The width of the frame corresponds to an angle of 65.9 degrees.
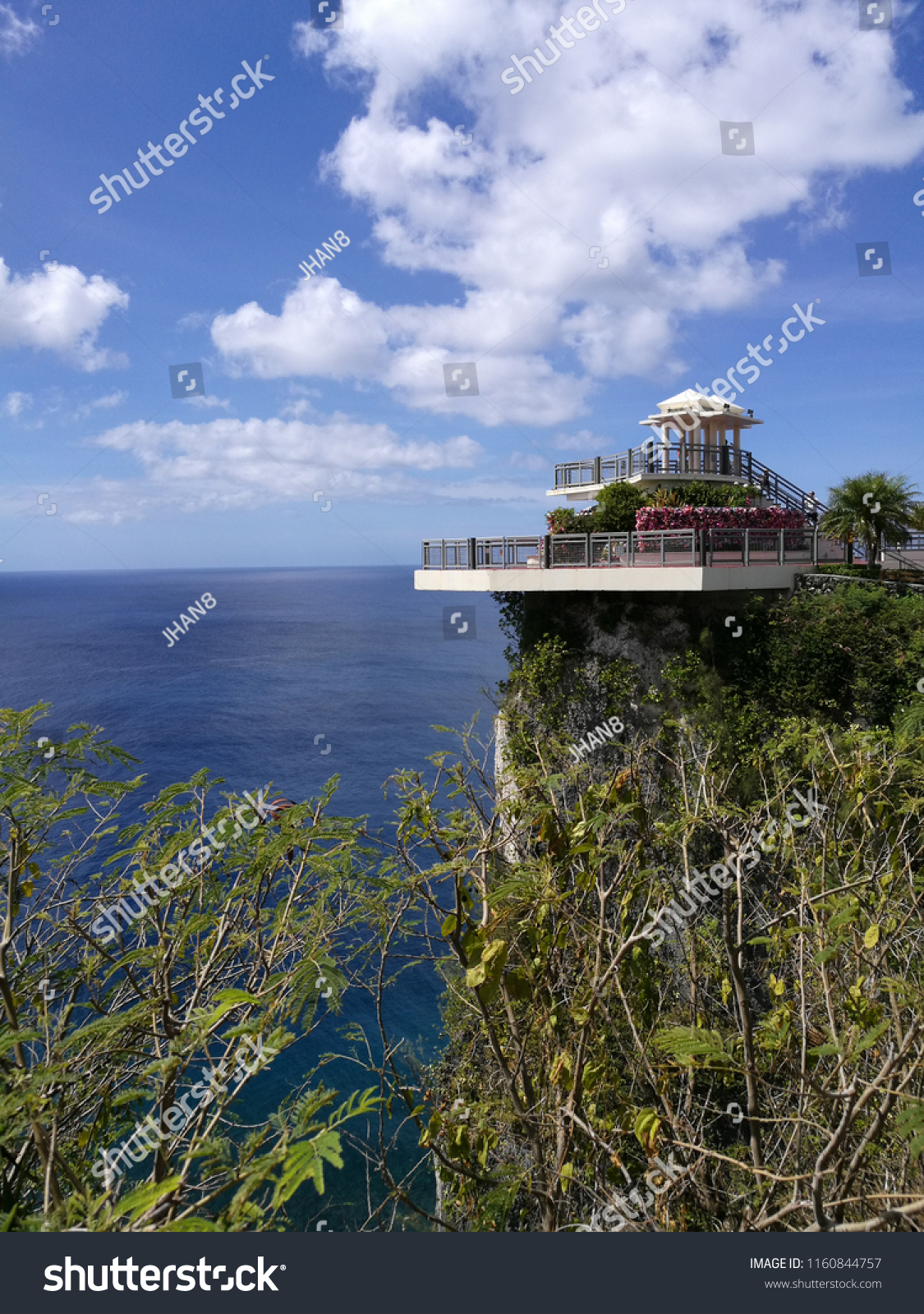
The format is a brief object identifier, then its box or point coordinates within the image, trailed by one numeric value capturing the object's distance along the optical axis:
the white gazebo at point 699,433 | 20.94
